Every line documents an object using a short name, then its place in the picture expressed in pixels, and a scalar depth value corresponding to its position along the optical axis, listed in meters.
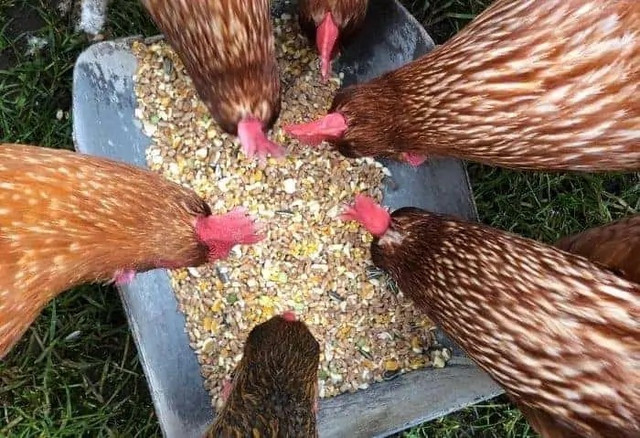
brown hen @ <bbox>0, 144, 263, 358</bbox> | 0.29
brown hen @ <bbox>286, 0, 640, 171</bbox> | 0.31
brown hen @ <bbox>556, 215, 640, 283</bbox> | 0.34
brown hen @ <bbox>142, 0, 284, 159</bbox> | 0.35
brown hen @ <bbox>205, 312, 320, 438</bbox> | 0.34
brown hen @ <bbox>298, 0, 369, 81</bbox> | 0.39
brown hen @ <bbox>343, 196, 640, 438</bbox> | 0.31
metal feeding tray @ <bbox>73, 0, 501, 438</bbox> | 0.39
